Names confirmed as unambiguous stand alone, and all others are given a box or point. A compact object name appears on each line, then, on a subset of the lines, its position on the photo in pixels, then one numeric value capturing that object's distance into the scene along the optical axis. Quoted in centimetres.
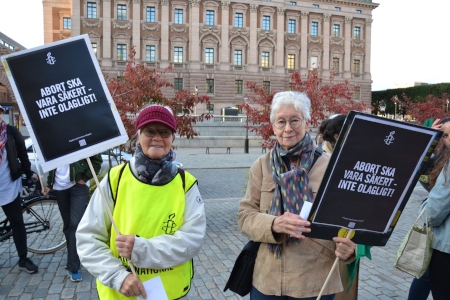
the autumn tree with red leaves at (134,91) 735
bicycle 531
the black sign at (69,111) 215
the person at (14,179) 452
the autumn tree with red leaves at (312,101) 944
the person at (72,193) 451
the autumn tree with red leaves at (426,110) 2078
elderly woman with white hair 216
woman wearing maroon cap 202
